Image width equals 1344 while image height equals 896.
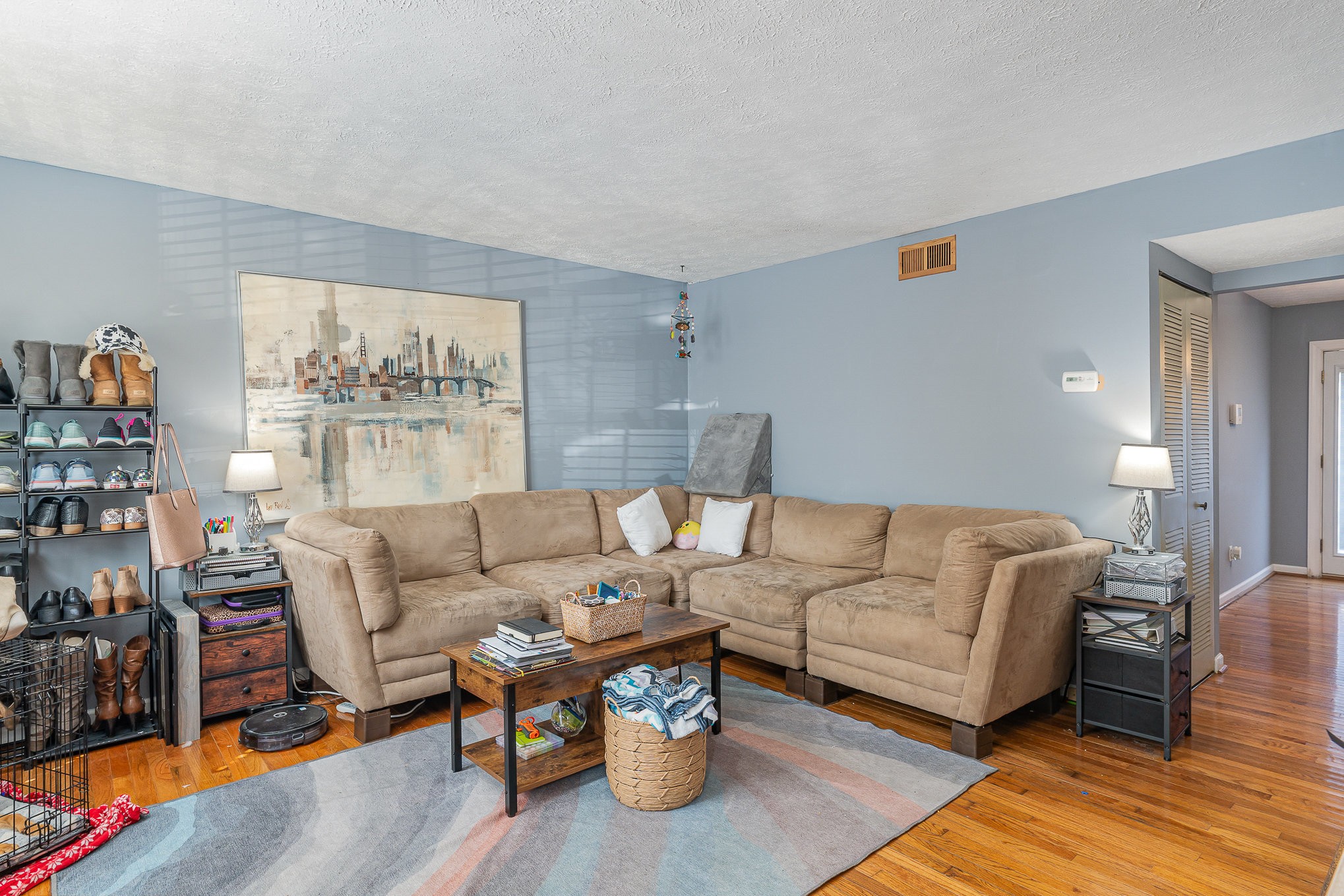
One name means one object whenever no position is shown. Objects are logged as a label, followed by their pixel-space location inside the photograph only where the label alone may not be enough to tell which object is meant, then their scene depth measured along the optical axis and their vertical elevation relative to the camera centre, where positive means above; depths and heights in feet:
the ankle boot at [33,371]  9.70 +1.11
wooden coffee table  8.01 -2.70
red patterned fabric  6.75 -3.81
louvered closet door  11.95 -0.11
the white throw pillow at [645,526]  15.52 -1.73
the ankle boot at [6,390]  9.74 +0.88
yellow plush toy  16.12 -2.04
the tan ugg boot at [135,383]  10.34 +0.99
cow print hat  9.98 +1.51
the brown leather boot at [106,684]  9.93 -3.08
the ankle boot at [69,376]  9.88 +1.05
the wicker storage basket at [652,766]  7.88 -3.46
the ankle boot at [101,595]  9.95 -1.88
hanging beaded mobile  17.78 +2.83
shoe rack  9.72 -1.15
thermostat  11.75 +0.86
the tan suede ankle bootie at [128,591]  10.14 -1.87
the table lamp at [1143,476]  10.44 -0.60
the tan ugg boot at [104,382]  10.18 +1.00
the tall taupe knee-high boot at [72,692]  8.89 -2.89
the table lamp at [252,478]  11.32 -0.41
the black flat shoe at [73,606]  9.77 -1.99
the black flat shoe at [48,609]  9.63 -1.99
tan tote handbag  9.86 -1.01
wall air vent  13.62 +3.38
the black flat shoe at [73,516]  9.89 -0.81
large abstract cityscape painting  12.62 +1.05
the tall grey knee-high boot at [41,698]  8.32 -2.88
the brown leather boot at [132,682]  10.14 -3.12
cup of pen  11.57 -1.32
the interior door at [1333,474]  19.66 -1.17
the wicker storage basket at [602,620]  8.99 -2.16
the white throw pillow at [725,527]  15.42 -1.80
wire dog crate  7.45 -3.59
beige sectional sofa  9.61 -2.35
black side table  9.48 -3.19
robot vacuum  9.76 -3.71
